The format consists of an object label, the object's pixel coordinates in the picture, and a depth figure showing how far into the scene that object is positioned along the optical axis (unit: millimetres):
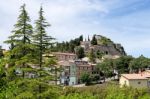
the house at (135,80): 38662
